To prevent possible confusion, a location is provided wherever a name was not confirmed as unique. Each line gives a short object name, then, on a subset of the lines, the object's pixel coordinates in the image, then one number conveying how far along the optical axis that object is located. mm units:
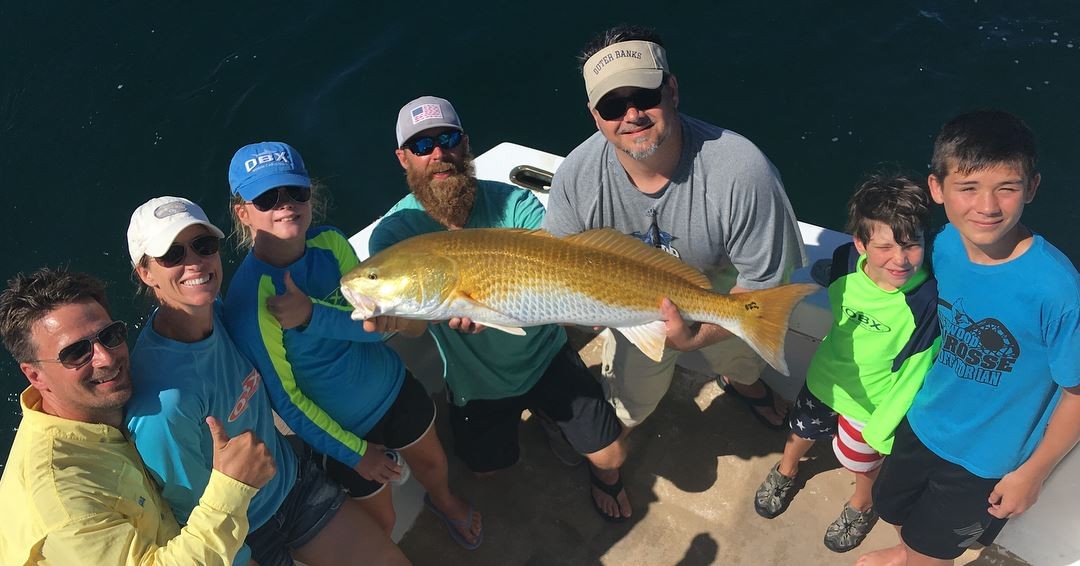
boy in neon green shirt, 2740
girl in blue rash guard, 2859
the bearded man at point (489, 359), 3246
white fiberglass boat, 2961
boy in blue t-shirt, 2439
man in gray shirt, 2832
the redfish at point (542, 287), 2676
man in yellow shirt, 2062
